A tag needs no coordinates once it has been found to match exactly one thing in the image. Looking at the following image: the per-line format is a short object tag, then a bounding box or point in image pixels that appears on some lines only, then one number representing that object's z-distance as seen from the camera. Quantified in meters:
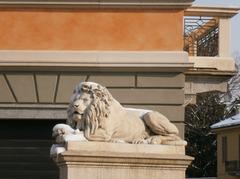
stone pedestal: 8.58
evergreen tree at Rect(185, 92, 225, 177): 41.34
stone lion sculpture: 8.91
